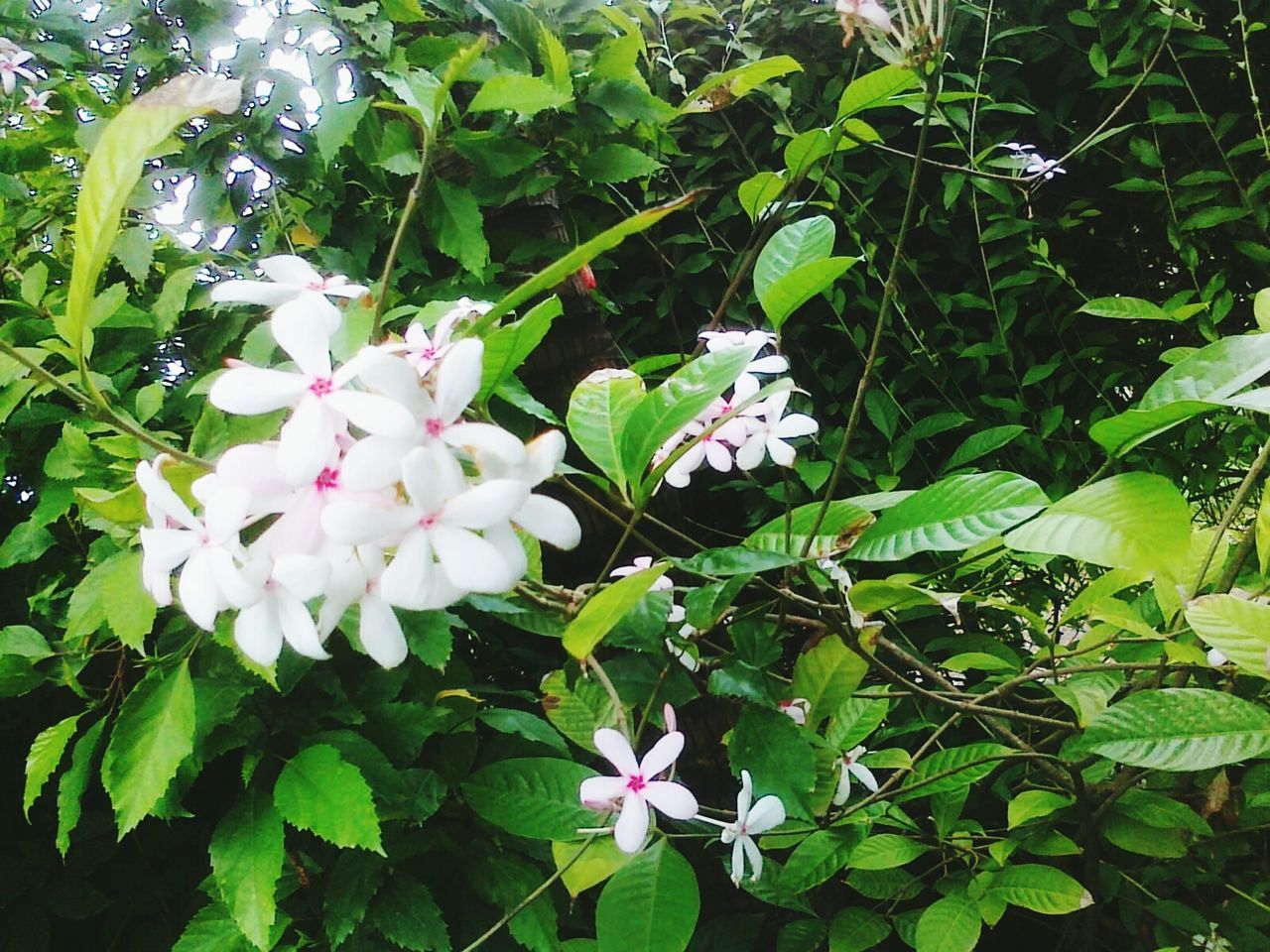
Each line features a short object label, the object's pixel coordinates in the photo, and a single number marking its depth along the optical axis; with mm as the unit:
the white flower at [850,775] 763
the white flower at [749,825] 584
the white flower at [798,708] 693
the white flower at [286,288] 386
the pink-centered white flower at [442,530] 298
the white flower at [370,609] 335
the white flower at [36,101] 1079
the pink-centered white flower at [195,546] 316
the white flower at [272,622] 334
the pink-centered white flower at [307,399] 298
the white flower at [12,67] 959
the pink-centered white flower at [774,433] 573
